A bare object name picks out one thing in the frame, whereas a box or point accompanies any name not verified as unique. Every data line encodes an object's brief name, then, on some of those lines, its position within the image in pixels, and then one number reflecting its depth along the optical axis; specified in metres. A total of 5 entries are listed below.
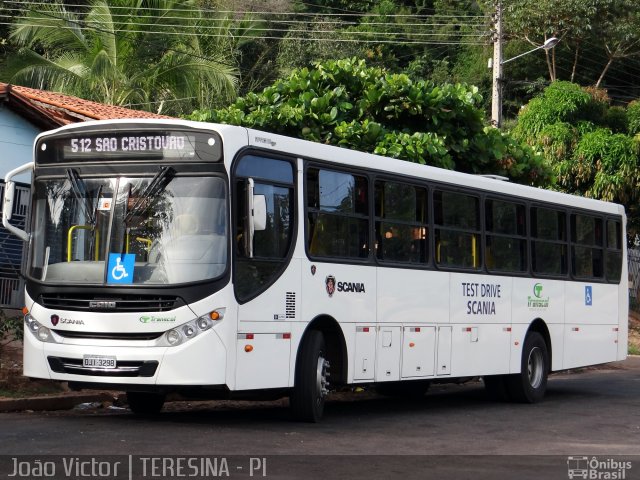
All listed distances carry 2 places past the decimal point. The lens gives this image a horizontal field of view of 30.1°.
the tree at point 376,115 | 20.02
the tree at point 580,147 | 33.50
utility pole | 29.94
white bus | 11.08
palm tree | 31.69
